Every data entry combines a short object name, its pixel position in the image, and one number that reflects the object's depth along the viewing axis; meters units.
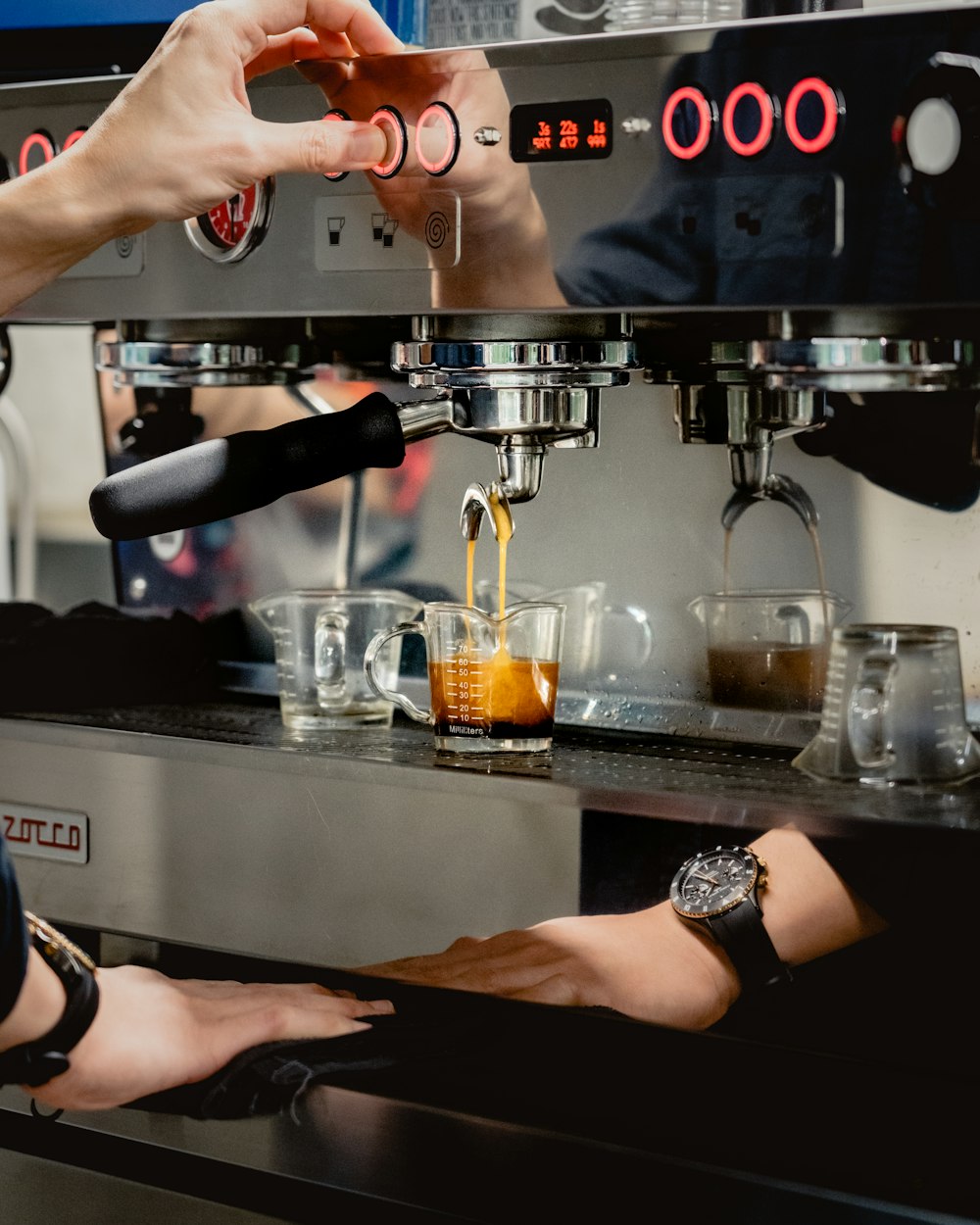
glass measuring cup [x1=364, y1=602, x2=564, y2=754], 1.18
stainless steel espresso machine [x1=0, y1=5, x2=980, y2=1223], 1.02
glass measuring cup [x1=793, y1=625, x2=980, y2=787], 1.10
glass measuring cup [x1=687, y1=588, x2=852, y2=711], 1.21
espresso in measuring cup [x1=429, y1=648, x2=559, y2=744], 1.18
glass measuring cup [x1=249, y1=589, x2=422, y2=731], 1.27
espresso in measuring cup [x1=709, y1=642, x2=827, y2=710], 1.21
